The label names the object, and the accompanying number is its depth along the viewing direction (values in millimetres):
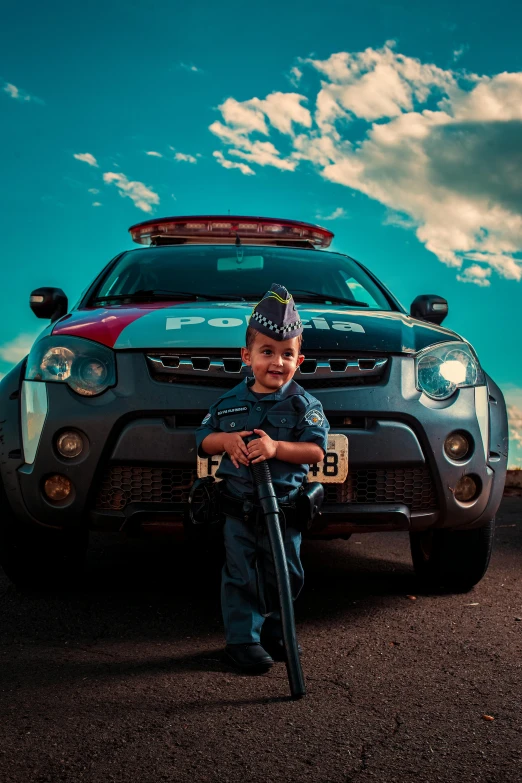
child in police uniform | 3045
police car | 3652
